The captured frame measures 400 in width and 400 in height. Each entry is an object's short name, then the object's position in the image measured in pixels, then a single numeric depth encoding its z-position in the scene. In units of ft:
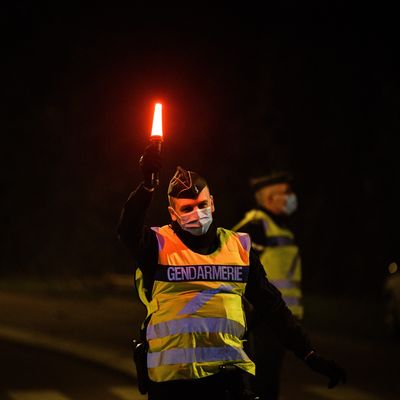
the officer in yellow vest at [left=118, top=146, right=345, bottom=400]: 30.01
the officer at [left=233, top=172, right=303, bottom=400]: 47.73
